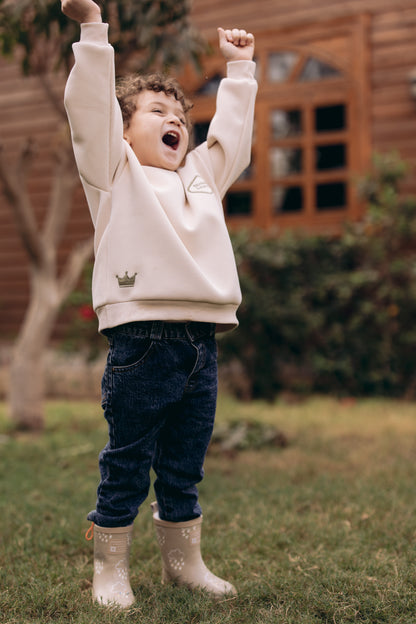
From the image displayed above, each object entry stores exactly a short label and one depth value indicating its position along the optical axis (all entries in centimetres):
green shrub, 593
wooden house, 641
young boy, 189
